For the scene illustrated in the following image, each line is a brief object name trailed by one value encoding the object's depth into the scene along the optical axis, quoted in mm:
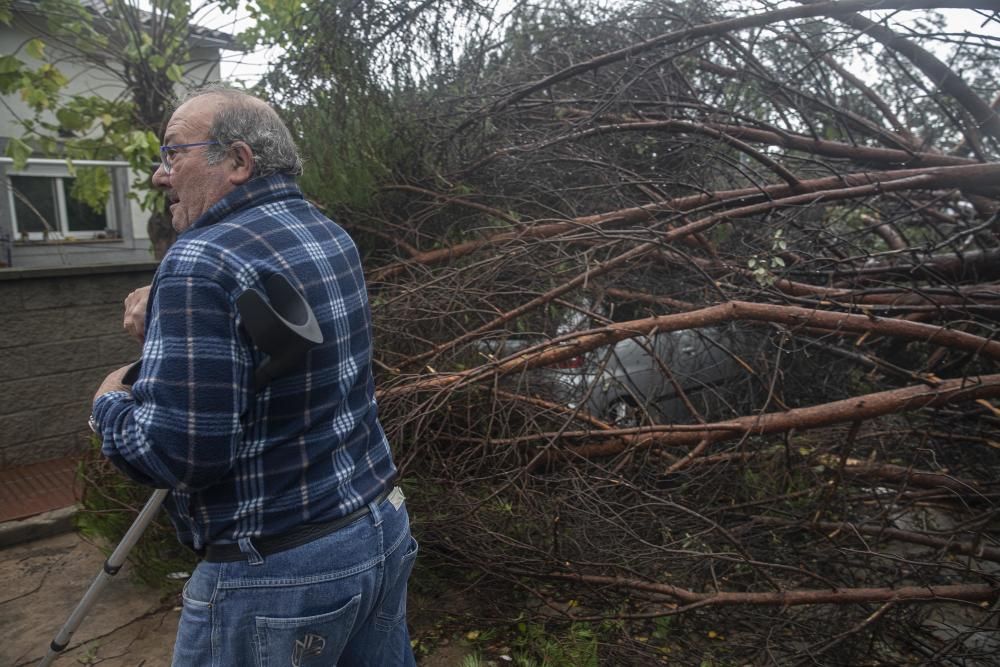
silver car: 3367
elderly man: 1292
